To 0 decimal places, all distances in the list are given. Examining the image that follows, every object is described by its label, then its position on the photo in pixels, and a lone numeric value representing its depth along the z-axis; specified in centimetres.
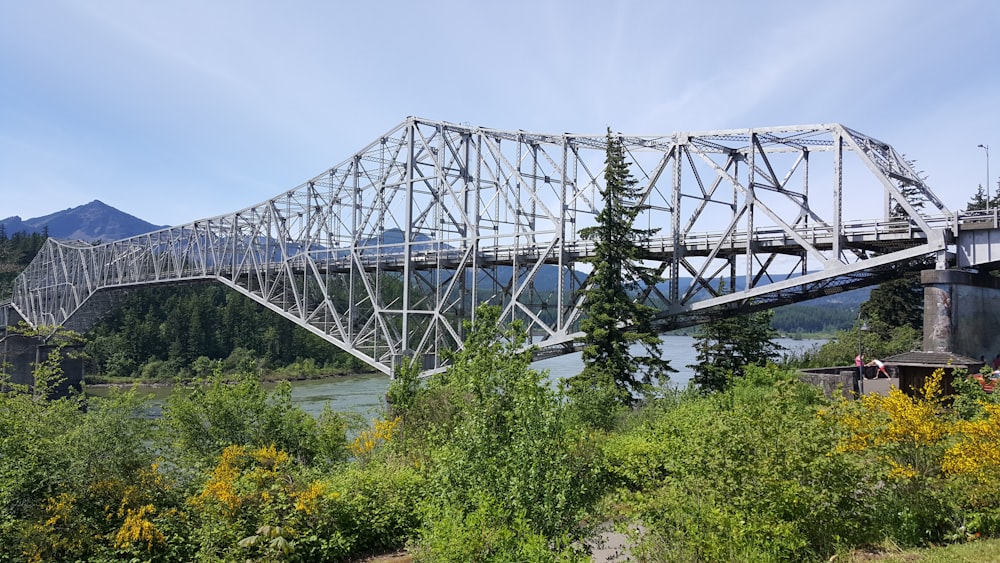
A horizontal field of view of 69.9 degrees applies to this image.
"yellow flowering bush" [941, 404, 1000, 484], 1033
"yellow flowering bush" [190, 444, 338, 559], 1202
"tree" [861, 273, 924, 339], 4722
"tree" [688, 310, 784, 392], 3588
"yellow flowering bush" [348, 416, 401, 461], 1827
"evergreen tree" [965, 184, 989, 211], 4934
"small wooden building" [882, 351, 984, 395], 2108
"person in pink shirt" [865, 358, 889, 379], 2348
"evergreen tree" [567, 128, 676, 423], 2630
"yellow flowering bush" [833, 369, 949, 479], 1093
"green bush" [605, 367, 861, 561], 835
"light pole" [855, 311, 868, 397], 2435
